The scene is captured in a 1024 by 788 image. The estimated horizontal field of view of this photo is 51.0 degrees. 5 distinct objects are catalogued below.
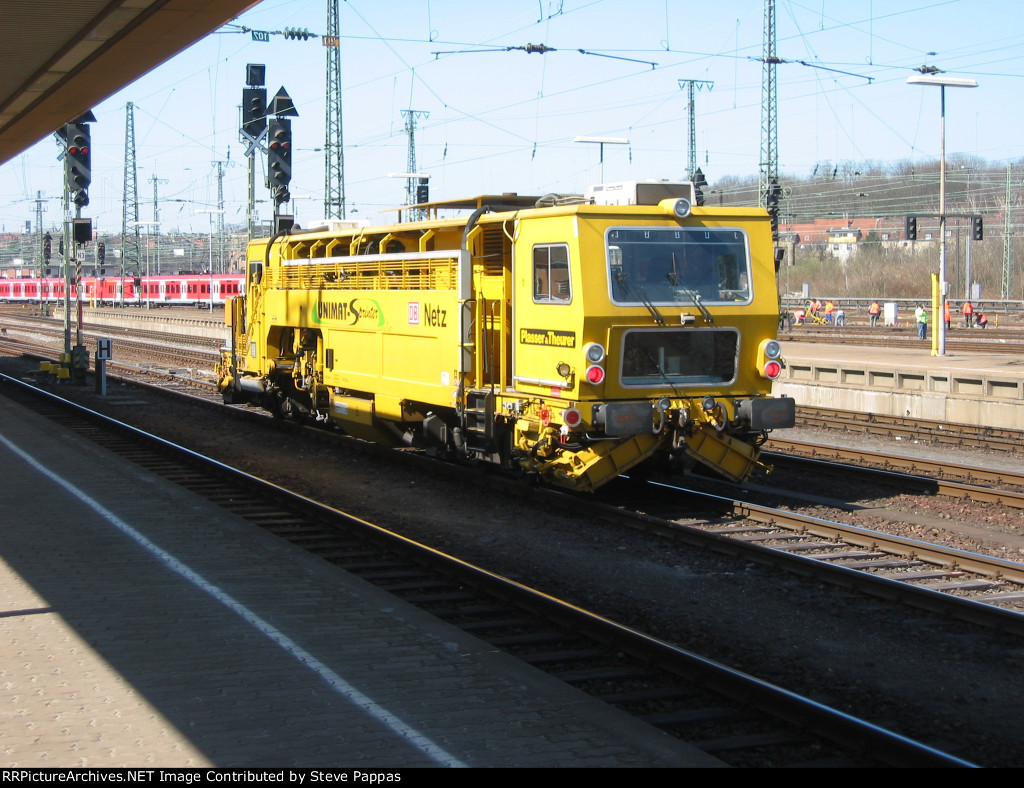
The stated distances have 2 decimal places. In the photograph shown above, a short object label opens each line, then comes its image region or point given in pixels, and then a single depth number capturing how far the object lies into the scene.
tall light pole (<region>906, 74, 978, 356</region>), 25.82
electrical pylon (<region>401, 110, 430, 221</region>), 44.28
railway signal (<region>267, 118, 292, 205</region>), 21.05
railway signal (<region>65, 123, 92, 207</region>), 24.50
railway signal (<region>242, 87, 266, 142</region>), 21.65
